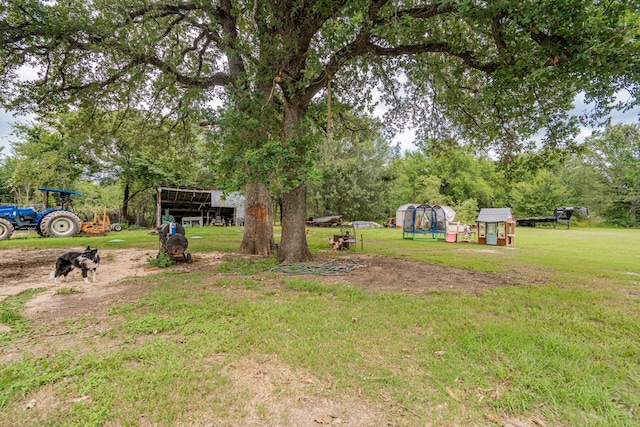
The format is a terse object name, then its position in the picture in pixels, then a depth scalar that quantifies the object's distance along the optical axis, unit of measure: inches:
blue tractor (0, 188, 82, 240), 505.4
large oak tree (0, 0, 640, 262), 162.7
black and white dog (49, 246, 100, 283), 209.5
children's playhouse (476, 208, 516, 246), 498.9
